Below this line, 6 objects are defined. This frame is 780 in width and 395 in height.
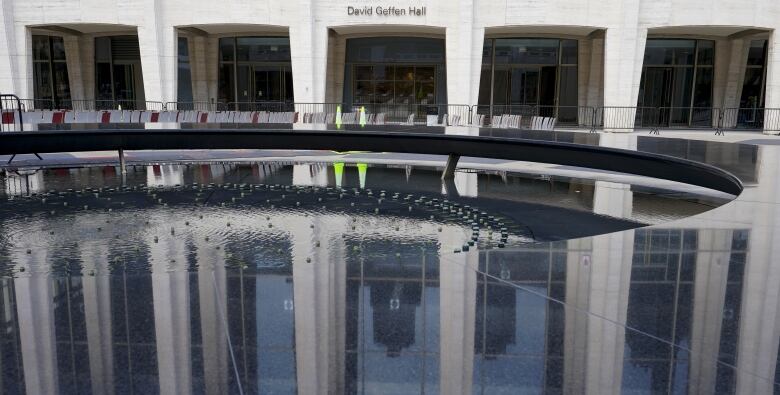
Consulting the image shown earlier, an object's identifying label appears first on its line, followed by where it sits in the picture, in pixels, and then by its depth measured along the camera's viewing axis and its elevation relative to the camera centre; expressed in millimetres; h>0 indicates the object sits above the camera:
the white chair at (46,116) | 20844 -634
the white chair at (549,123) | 23627 -697
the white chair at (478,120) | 25953 -694
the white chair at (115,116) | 20438 -596
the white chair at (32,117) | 20594 -661
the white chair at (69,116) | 19766 -606
